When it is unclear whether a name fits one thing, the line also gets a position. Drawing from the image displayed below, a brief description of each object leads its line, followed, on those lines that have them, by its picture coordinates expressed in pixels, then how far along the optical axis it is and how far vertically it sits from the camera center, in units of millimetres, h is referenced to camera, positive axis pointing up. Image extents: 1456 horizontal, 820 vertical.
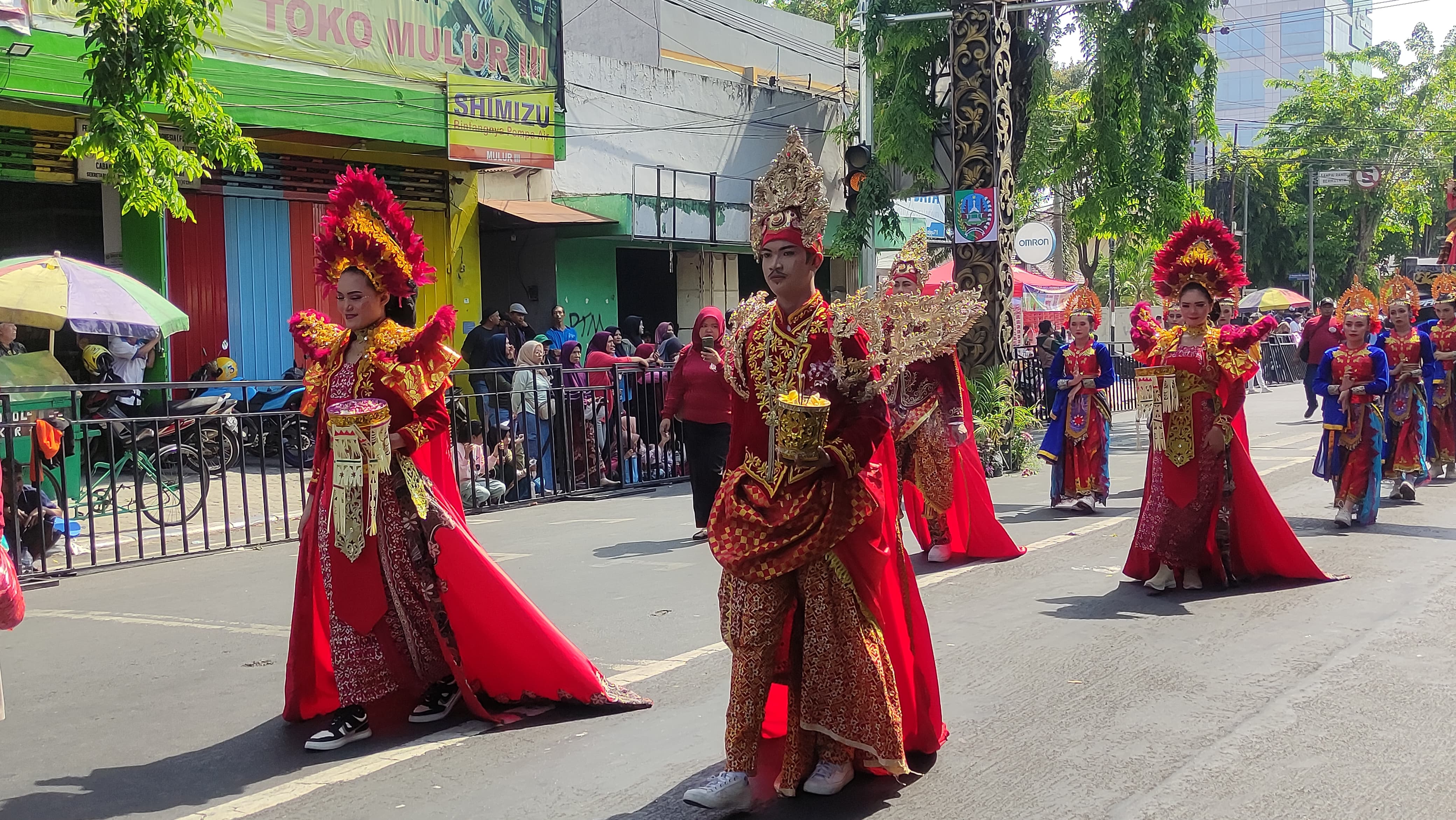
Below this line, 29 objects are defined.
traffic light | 15578 +2125
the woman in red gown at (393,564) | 5172 -852
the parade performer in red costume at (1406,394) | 11891 -576
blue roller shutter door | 17516 +946
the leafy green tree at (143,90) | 9938 +2100
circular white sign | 24906 +1838
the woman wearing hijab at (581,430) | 13414 -847
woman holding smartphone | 10305 -515
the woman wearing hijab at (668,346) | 15953 +9
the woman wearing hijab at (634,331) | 17812 +229
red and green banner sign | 15914 +4281
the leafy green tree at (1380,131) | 45719 +7173
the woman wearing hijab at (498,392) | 12680 -407
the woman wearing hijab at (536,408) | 12961 -587
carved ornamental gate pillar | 14602 +1978
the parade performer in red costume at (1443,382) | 13148 -514
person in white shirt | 15180 -2
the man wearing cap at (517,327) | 15836 +287
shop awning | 20672 +2194
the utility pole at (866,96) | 19219 +3696
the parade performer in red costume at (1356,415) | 10227 -652
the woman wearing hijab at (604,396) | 13734 -507
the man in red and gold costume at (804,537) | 4254 -635
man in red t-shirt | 19672 -84
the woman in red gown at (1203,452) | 7754 -692
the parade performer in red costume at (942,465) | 8703 -836
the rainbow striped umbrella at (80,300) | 11531 +531
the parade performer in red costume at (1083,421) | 11367 -721
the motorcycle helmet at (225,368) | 16391 -156
